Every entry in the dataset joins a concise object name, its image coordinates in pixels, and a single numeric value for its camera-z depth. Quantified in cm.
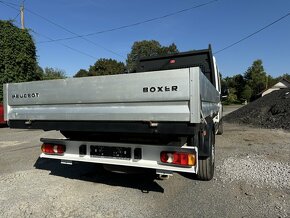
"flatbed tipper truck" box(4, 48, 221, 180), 259
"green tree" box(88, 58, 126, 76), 4135
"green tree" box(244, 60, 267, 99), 5815
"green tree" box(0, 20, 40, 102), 1460
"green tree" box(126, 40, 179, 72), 4607
